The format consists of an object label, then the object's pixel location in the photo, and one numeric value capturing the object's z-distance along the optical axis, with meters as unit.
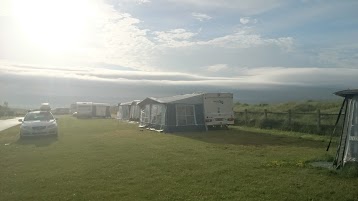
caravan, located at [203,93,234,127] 27.73
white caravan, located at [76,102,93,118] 55.25
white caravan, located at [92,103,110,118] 56.97
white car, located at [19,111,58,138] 21.17
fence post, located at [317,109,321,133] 22.62
